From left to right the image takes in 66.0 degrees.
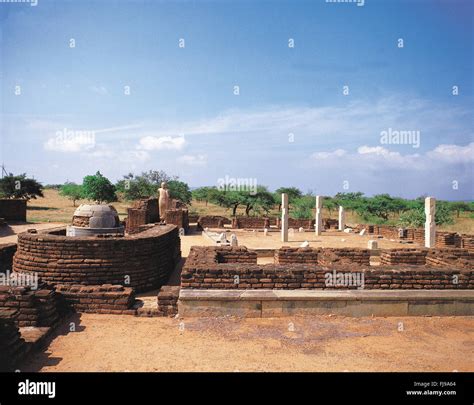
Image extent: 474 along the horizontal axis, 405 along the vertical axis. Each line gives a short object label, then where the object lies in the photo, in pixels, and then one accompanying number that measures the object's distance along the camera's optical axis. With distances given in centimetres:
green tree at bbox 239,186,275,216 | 3903
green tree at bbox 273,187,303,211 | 5591
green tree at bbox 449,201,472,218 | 5631
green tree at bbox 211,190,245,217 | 3894
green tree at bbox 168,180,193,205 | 4109
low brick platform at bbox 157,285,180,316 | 627
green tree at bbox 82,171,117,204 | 4178
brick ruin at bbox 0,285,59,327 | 542
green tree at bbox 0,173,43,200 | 4038
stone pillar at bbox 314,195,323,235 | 2093
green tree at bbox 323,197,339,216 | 5362
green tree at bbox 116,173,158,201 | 4397
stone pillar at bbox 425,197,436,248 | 1455
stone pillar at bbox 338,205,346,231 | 2430
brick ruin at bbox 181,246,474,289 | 618
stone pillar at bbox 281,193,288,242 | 1769
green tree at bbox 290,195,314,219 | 3438
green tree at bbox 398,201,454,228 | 2619
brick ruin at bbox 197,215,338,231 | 2644
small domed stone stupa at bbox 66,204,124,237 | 1021
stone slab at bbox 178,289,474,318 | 590
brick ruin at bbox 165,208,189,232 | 2083
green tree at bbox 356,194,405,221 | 4562
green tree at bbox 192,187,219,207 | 4583
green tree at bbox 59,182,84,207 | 4878
